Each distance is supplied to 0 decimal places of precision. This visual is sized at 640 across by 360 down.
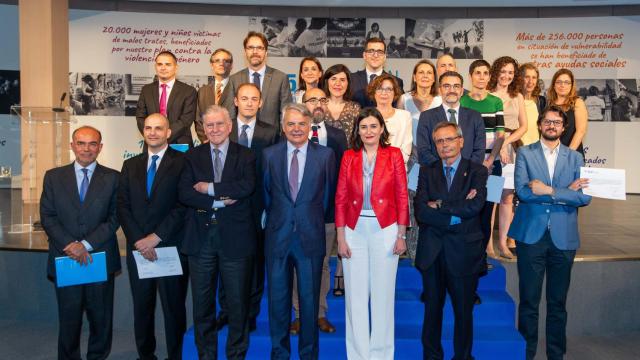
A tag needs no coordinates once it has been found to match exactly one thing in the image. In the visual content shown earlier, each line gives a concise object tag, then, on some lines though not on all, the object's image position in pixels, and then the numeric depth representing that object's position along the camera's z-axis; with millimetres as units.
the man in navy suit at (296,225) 3693
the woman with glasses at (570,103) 5305
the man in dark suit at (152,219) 3859
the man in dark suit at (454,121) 4293
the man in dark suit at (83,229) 3891
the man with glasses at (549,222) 4027
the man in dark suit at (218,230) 3730
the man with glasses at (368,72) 5008
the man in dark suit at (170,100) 4859
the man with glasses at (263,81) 4734
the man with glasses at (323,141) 4129
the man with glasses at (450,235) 3744
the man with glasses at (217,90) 4852
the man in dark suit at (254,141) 3990
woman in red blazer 3680
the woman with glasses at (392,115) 4379
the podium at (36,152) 6352
